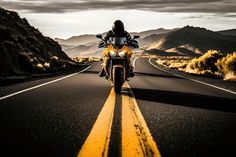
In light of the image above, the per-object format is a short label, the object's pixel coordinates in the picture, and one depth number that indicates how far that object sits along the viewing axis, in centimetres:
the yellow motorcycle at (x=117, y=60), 1130
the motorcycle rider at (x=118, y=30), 1207
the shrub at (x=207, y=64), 2701
